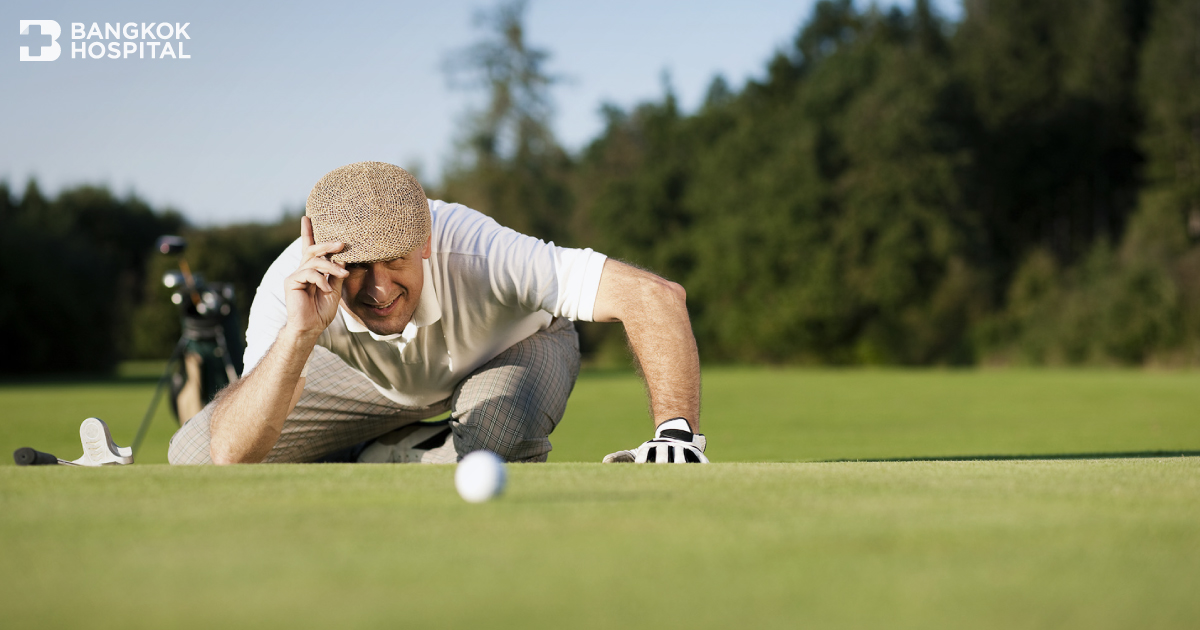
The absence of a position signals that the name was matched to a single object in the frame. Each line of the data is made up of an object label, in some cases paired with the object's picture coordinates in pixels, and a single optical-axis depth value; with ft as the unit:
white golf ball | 6.86
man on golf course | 11.12
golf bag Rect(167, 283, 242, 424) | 28.48
